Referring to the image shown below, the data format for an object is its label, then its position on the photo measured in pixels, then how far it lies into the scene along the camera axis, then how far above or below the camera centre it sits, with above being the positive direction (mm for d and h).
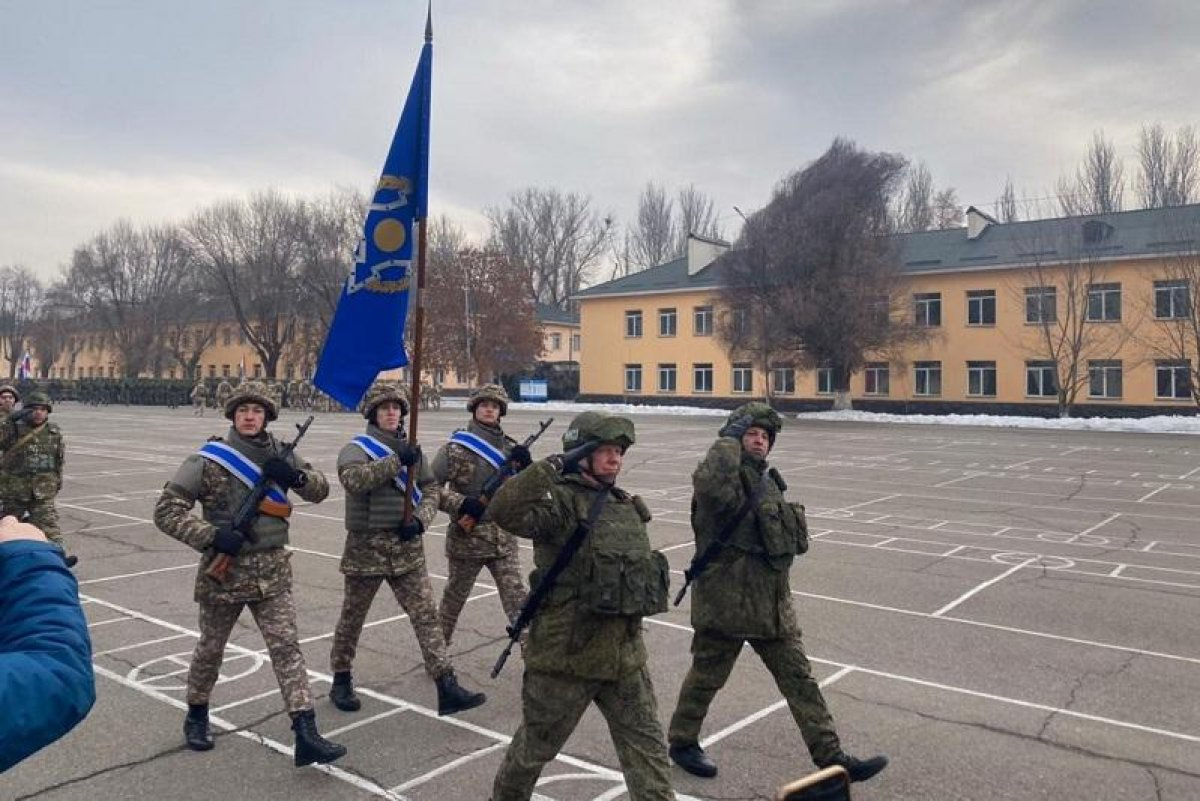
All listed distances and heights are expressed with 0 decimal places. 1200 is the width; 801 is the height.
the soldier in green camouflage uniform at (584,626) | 3738 -997
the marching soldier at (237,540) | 4836 -794
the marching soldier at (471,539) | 6062 -1024
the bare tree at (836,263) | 43531 +5461
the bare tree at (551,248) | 83562 +12285
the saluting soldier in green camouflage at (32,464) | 8688 -672
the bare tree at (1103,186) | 58000 +11604
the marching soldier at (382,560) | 5480 -1044
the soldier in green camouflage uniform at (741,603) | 4578 -1118
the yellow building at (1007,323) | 41375 +2489
